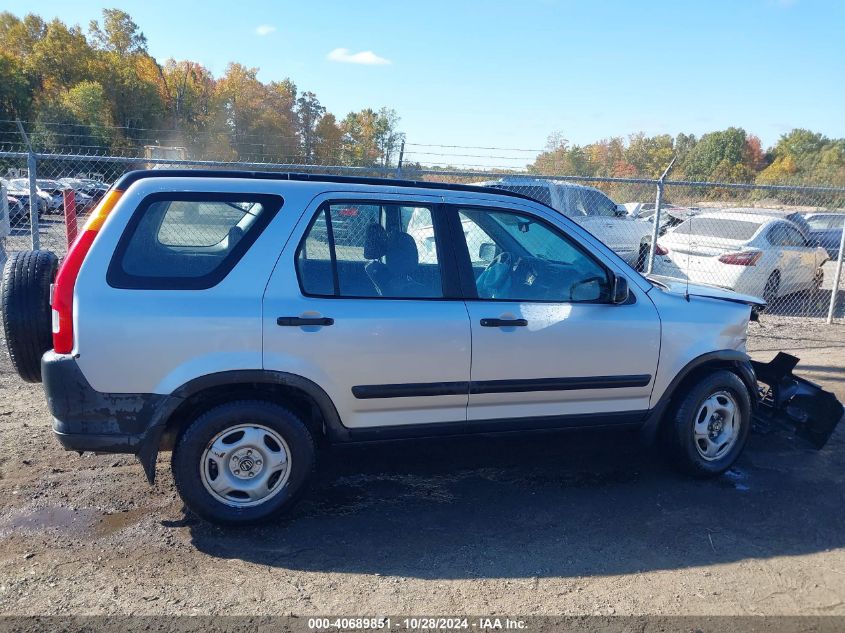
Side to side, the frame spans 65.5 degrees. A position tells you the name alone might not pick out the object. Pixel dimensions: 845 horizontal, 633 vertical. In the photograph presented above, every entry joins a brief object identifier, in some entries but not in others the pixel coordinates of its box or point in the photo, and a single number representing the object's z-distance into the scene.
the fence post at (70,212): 6.18
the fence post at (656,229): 8.44
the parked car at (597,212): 11.45
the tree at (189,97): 53.03
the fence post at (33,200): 6.79
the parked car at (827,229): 14.94
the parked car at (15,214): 16.98
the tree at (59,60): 54.88
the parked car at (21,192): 18.83
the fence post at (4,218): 7.86
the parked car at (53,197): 19.05
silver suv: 3.31
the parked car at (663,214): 17.40
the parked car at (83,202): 10.70
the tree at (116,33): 64.56
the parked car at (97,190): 12.70
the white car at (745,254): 10.03
